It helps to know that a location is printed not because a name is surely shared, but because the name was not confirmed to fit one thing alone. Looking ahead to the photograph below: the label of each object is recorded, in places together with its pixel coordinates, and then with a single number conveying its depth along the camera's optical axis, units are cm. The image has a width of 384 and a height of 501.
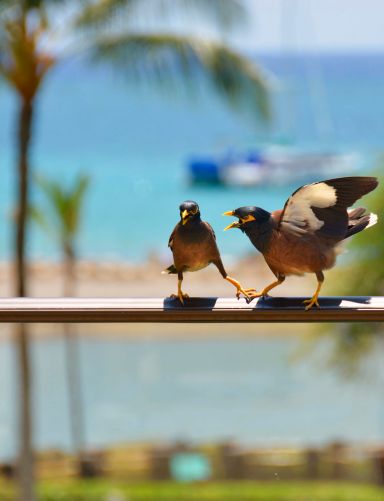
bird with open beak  688
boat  7596
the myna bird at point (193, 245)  691
